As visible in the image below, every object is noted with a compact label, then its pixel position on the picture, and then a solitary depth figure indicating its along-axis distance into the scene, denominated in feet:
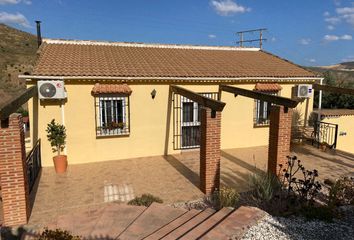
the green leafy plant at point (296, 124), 44.01
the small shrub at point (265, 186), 21.19
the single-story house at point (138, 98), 33.35
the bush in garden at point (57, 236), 14.84
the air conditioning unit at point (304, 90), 42.97
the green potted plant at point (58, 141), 31.27
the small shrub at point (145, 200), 22.76
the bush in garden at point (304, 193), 20.29
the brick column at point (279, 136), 26.55
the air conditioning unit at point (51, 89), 30.66
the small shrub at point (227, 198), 20.80
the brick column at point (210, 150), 24.81
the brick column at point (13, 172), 19.34
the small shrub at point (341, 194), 21.15
